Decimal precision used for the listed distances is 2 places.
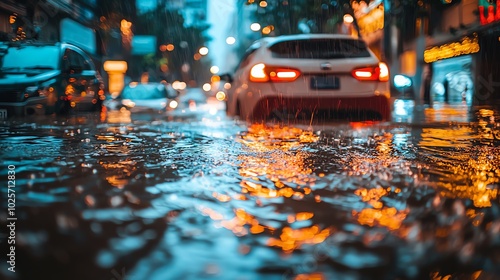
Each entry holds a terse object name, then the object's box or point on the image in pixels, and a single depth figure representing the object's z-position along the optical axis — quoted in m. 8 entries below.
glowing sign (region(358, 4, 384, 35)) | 35.50
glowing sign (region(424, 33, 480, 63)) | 24.30
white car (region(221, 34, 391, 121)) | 7.80
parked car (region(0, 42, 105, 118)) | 9.86
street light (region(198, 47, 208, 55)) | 57.44
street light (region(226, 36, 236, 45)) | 34.51
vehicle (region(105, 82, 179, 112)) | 16.59
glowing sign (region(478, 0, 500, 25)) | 21.41
